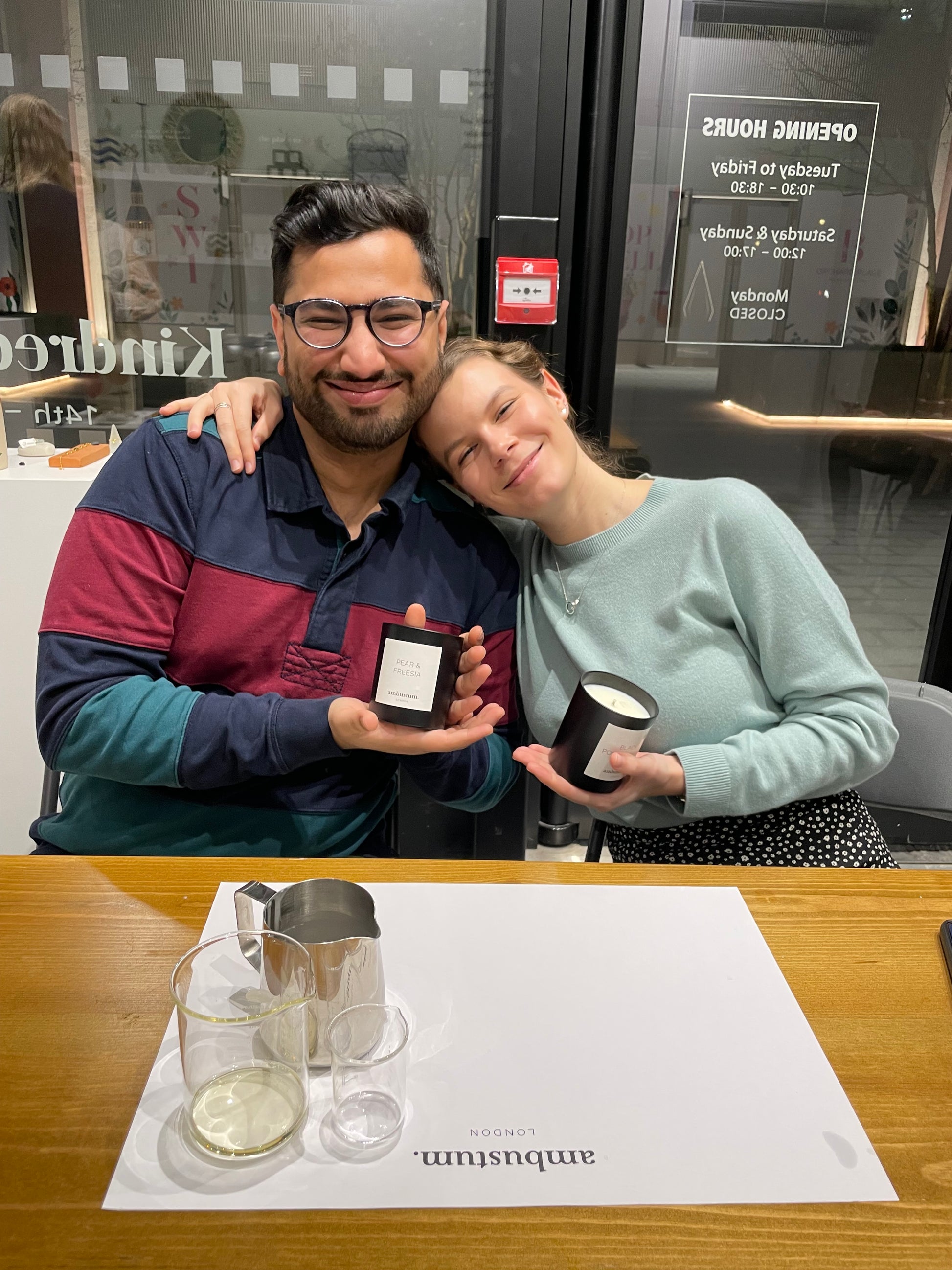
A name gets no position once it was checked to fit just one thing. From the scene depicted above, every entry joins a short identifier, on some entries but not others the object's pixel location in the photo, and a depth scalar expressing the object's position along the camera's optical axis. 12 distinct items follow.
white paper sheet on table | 0.72
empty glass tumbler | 0.76
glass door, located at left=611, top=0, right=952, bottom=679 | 2.18
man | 1.32
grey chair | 1.53
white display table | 1.94
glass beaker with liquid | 0.73
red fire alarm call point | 2.22
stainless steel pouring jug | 0.81
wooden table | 0.67
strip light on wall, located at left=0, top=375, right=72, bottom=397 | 2.24
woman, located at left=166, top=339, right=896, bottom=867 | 1.33
